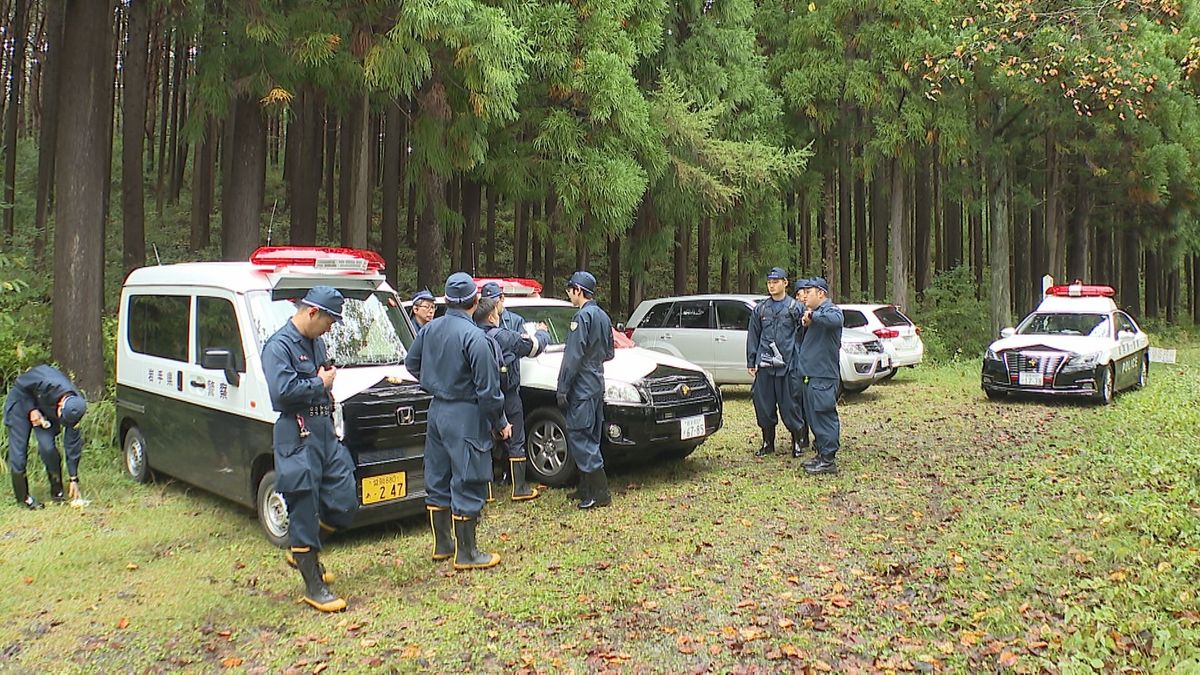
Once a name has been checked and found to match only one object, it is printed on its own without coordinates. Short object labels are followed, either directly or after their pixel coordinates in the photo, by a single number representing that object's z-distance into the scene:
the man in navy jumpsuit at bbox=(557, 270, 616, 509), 6.56
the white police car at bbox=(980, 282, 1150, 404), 12.11
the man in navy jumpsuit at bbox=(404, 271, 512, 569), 5.18
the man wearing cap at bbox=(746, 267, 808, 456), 8.63
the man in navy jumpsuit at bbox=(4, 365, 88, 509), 6.78
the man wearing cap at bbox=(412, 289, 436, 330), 8.16
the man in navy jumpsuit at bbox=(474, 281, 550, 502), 7.13
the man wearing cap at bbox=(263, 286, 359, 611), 4.50
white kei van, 5.69
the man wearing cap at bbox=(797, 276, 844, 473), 7.69
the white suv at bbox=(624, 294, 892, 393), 13.06
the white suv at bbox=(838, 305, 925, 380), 13.94
